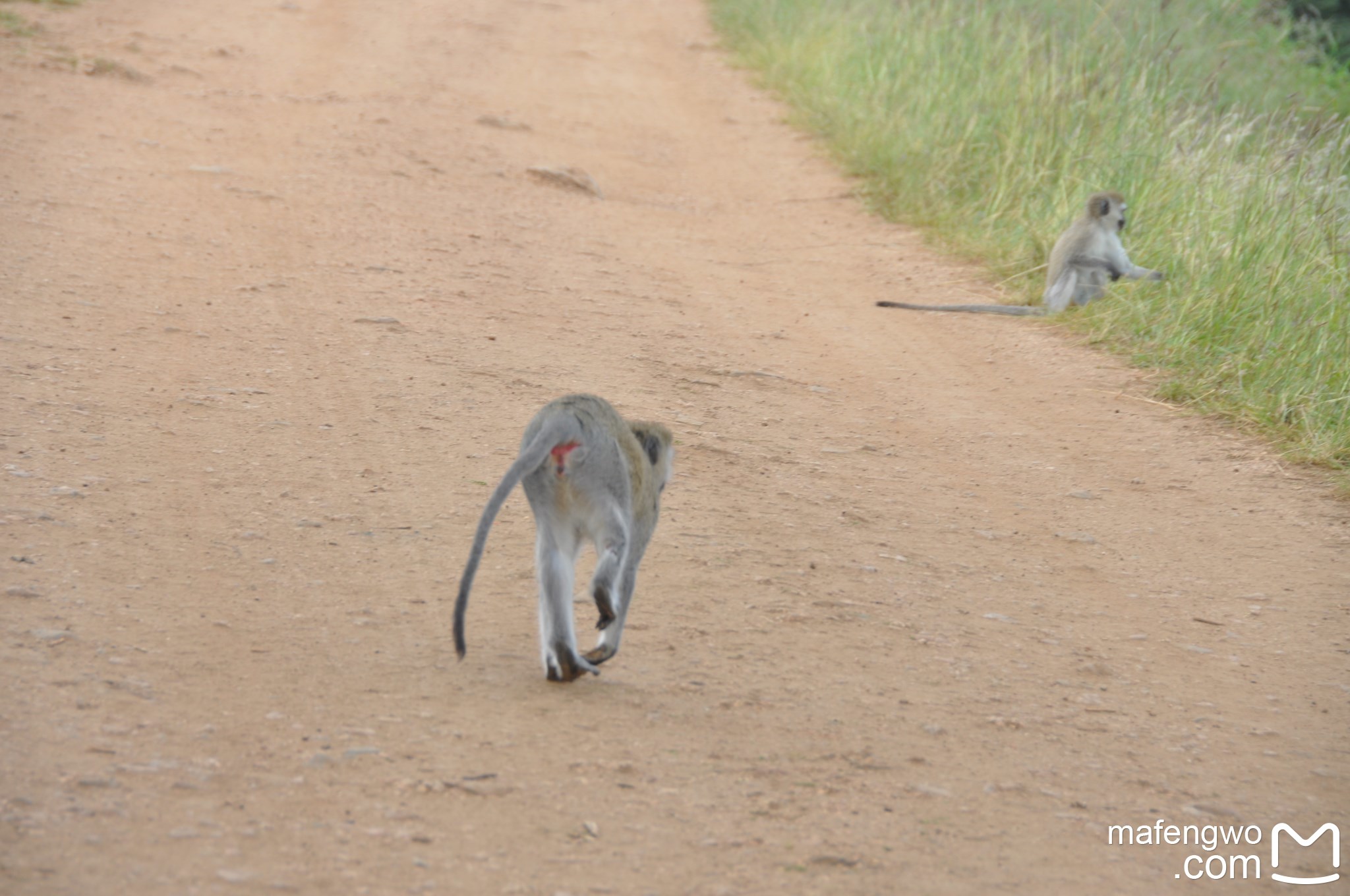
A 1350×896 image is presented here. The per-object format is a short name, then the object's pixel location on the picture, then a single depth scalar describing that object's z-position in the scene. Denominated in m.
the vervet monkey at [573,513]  7.66
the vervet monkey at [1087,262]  17.50
